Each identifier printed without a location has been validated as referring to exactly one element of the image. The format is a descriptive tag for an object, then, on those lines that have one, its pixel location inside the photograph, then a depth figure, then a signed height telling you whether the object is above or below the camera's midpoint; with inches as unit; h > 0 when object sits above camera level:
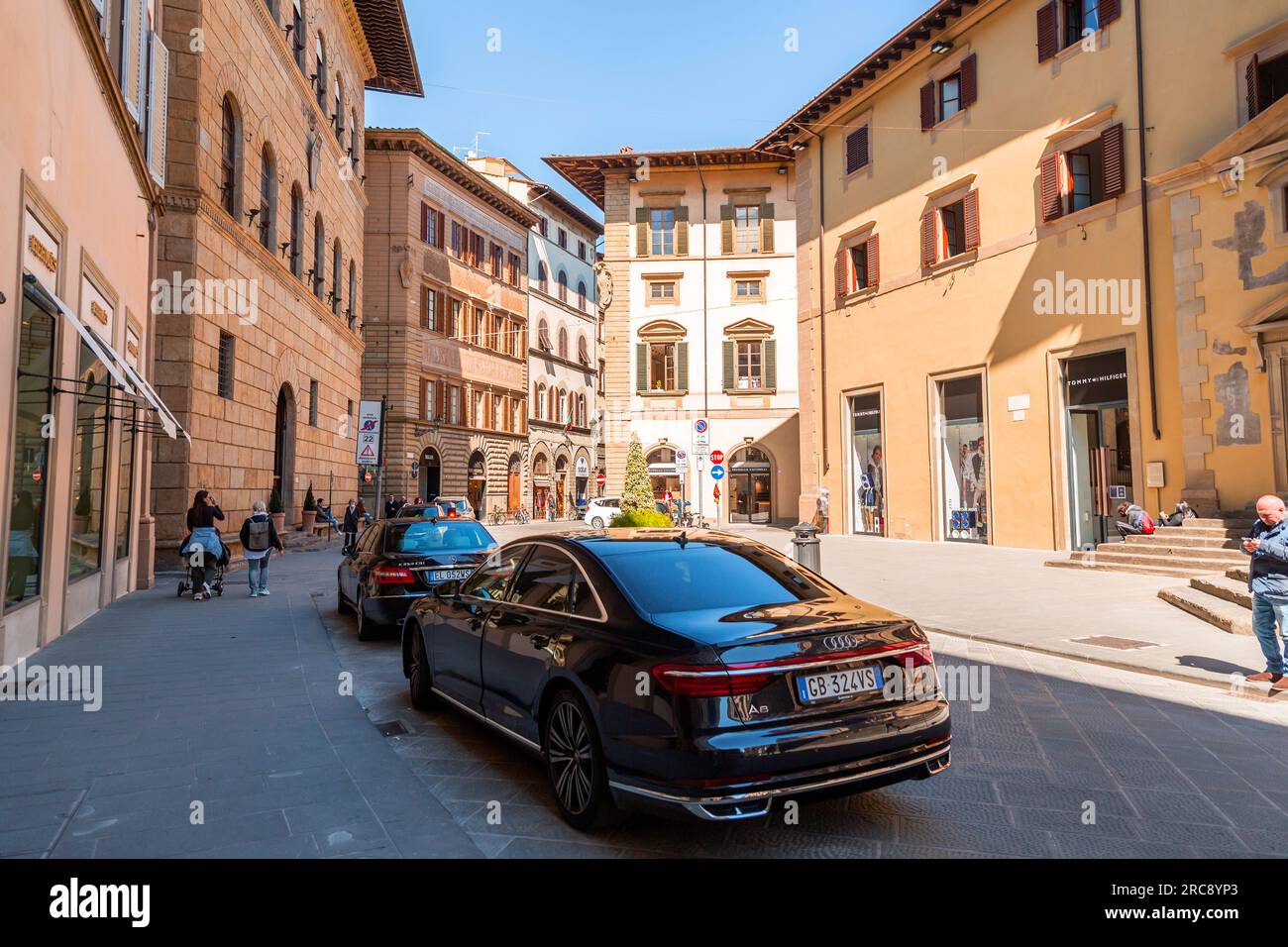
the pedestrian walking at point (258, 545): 547.8 -28.5
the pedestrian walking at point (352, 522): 882.6 -24.4
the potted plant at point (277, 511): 845.0 -10.1
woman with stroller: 532.4 -28.2
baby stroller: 537.0 -52.9
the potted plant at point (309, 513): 969.5 -13.8
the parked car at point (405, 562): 375.6 -28.0
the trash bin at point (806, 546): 475.2 -26.4
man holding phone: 269.3 -26.8
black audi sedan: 140.2 -33.6
